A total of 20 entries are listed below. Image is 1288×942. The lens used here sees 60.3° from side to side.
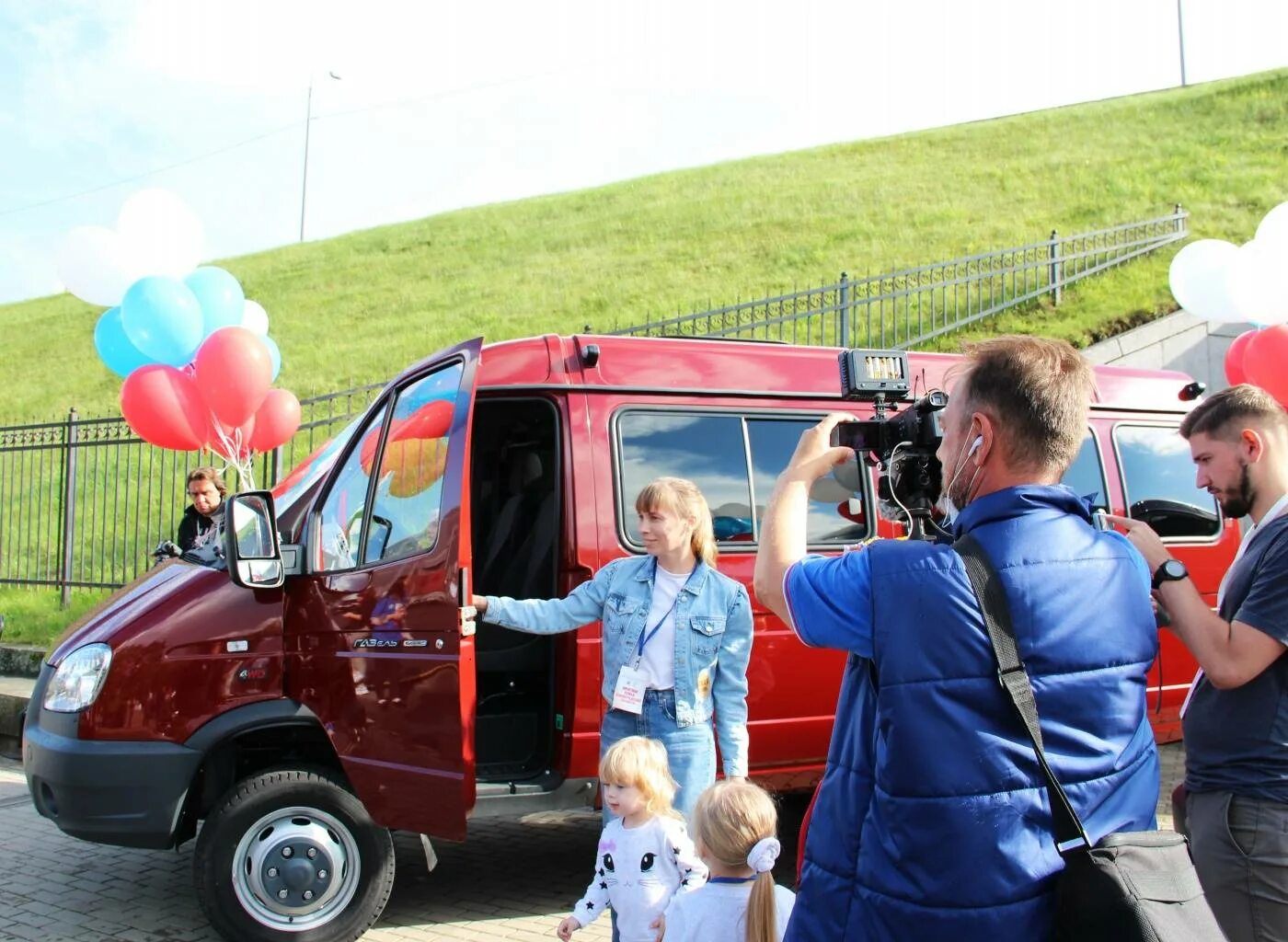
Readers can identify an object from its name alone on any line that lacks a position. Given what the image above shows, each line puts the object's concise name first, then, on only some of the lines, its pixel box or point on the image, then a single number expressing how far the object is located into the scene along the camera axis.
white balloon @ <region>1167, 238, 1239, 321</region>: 8.73
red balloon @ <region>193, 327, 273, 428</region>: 8.02
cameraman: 1.70
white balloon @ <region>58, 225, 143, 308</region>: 8.84
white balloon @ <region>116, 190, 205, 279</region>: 8.99
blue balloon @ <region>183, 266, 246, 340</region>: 8.98
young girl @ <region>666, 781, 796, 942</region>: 2.63
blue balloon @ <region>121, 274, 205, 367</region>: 8.18
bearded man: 2.46
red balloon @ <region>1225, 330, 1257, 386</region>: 8.03
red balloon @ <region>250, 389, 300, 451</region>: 9.07
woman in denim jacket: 3.89
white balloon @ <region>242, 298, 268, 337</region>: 10.52
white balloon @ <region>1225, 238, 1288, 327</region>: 8.09
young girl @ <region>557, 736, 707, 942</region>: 3.27
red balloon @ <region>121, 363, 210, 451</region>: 8.10
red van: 4.30
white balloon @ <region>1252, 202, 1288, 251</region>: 8.02
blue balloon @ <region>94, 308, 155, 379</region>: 8.66
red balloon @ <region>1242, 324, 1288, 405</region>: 7.33
